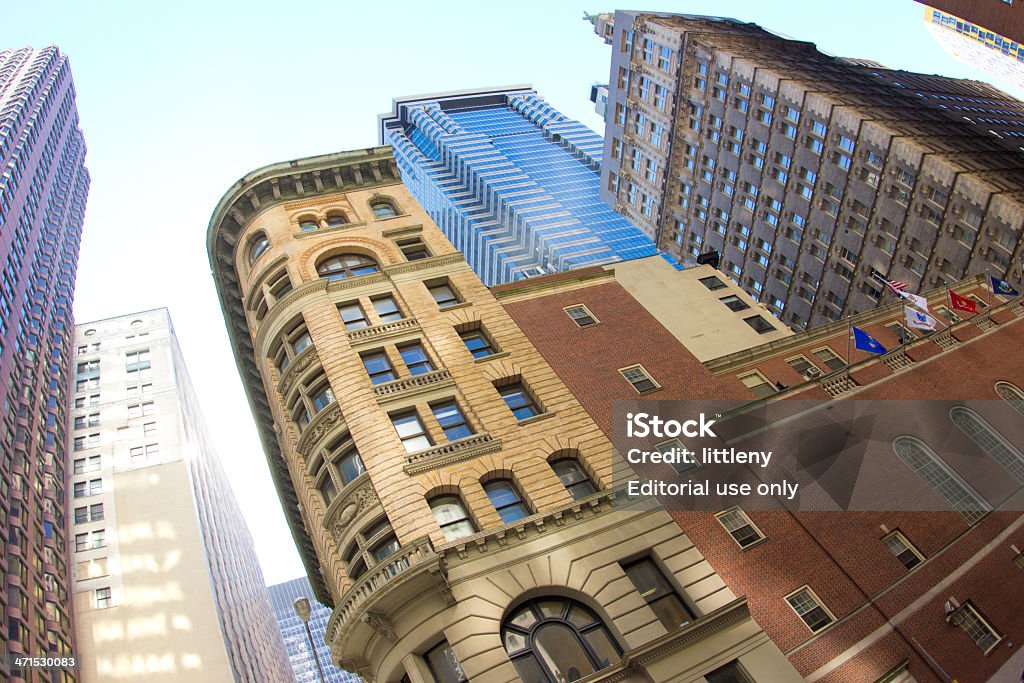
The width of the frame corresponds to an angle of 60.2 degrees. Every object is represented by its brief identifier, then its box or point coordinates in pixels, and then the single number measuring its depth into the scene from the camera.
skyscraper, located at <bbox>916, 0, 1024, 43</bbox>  48.56
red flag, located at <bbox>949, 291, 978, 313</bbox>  44.12
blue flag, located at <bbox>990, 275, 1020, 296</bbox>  47.41
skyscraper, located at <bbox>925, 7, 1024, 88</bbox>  148.38
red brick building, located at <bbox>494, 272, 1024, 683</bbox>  29.83
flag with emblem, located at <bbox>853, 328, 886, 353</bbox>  39.44
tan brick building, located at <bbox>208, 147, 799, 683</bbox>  28.28
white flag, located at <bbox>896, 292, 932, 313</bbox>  42.06
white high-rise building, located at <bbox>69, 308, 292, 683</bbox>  89.12
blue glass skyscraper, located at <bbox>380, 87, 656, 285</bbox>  158.62
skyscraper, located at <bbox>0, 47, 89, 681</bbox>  78.81
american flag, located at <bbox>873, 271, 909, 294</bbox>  44.16
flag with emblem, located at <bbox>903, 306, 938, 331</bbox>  41.16
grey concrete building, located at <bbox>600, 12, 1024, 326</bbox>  60.09
